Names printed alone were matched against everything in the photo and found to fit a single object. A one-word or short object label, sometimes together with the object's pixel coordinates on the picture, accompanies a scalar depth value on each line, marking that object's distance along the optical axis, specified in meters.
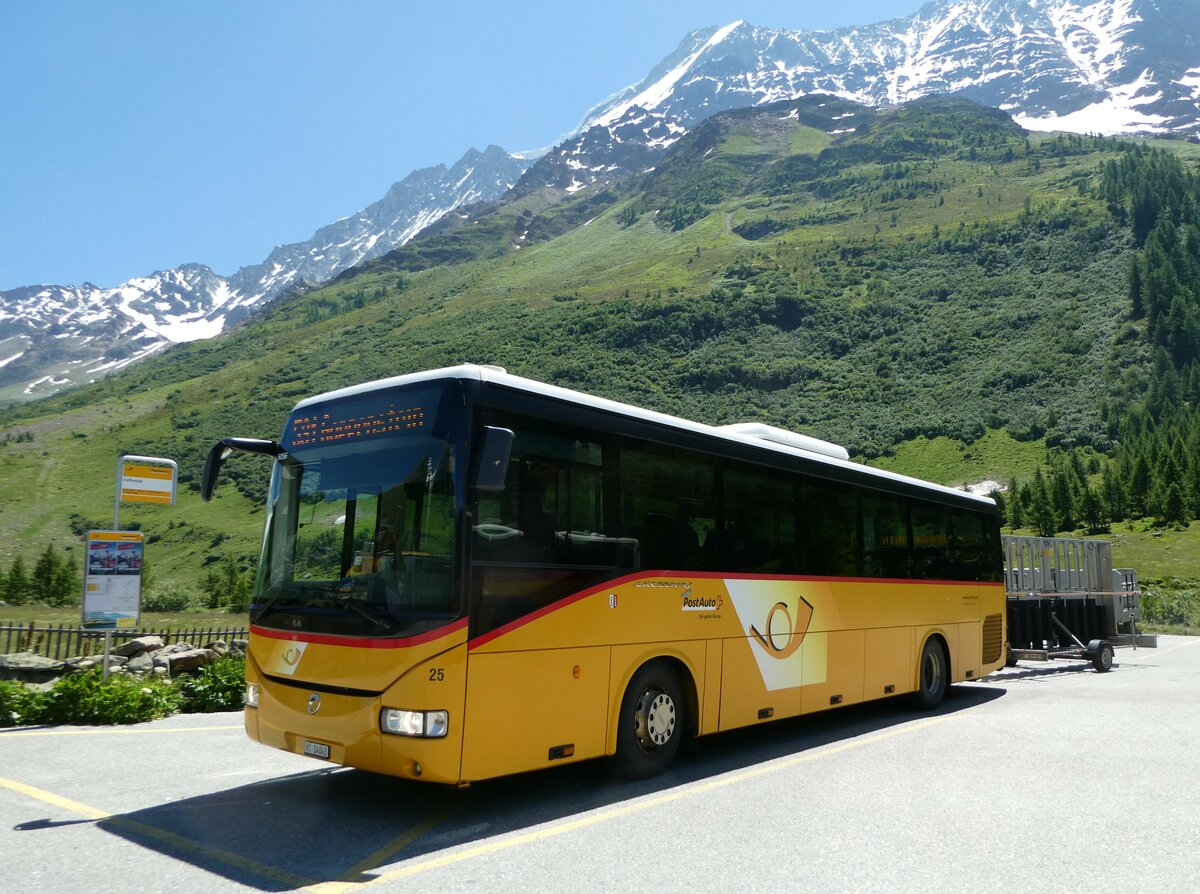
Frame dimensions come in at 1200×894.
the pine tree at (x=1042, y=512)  75.49
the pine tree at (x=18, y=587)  48.09
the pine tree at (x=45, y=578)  49.56
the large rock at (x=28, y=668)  12.55
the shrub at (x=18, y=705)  10.72
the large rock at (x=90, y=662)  13.04
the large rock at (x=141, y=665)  13.39
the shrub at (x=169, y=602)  47.31
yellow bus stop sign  12.30
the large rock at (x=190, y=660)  13.91
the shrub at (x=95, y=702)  10.93
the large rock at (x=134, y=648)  14.98
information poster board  11.80
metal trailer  18.64
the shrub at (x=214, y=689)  12.40
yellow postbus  6.32
